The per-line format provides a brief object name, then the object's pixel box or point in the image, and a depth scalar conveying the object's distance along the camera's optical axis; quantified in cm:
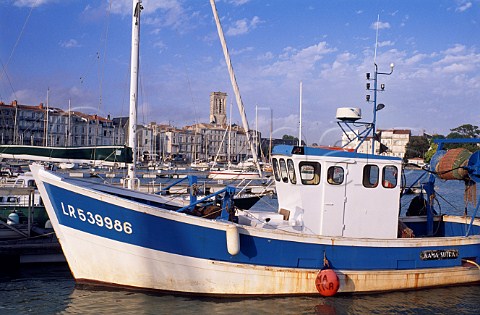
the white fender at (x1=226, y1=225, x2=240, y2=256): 1009
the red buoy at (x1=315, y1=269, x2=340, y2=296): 1065
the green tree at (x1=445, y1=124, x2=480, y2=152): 10575
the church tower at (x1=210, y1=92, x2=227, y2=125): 16938
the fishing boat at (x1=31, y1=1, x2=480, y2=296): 1032
